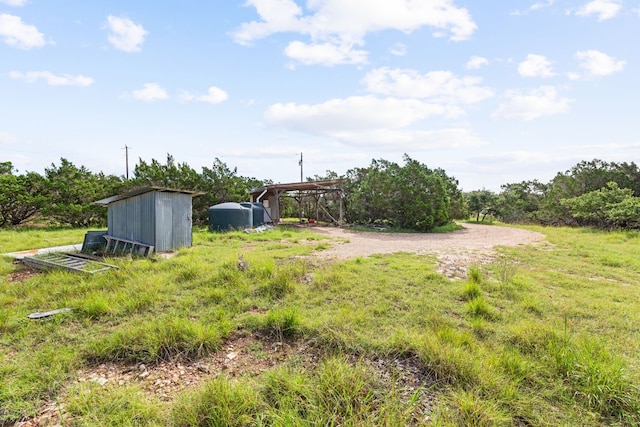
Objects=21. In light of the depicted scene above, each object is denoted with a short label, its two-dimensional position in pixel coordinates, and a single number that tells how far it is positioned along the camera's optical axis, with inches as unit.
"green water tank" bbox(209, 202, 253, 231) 522.0
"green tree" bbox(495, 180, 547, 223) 789.9
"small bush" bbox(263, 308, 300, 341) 136.3
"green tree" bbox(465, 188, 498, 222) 799.1
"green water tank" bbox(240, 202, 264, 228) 574.1
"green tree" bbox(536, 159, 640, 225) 660.1
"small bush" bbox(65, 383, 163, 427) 84.7
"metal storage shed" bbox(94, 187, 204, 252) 316.5
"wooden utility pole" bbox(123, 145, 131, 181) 988.1
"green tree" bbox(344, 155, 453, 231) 567.8
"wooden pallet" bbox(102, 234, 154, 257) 310.7
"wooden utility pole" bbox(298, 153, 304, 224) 736.5
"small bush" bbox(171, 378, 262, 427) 83.8
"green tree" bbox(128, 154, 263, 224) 634.8
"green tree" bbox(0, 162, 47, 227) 516.4
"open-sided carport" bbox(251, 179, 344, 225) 598.9
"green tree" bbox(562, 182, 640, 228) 472.1
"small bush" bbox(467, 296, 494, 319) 148.3
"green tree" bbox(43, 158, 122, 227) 557.3
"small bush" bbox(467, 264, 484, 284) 196.5
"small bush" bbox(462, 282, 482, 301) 170.3
